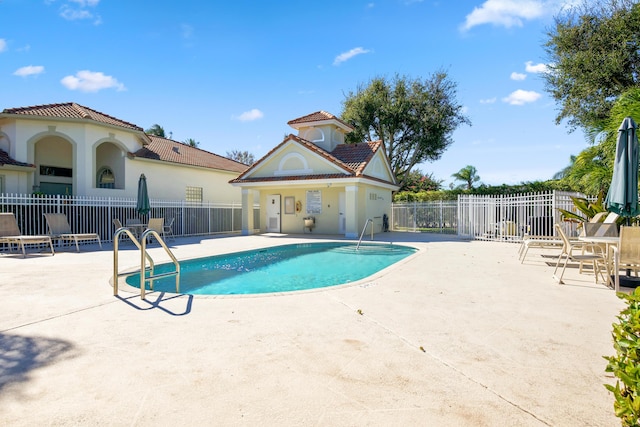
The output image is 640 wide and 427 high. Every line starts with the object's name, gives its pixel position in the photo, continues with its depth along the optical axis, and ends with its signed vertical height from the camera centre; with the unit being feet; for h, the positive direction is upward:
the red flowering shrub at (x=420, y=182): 132.20 +11.53
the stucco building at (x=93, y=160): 57.62 +10.46
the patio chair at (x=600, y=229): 27.30 -1.56
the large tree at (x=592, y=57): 58.44 +26.23
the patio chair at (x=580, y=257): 23.75 -3.23
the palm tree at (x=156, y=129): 154.63 +36.58
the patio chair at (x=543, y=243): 32.54 -3.22
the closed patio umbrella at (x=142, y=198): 53.57 +2.34
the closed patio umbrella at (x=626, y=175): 23.13 +2.26
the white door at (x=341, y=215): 68.74 -0.64
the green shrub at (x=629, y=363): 5.44 -2.57
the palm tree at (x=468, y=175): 124.57 +12.34
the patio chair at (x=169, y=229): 58.29 -2.68
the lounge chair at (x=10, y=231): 38.24 -1.84
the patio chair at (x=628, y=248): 20.99 -2.31
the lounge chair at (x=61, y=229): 41.81 -1.80
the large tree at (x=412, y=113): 96.02 +26.66
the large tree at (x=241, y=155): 204.74 +32.96
